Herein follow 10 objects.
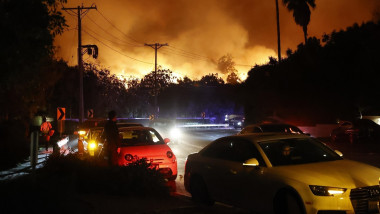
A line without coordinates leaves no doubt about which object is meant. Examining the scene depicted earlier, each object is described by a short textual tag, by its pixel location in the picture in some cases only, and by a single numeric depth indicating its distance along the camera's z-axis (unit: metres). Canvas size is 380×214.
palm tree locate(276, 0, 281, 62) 41.66
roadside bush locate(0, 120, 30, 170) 17.73
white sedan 6.66
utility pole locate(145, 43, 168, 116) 62.81
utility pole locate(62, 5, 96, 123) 36.63
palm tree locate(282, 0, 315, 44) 46.09
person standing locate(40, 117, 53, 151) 23.78
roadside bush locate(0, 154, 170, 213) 7.65
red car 12.45
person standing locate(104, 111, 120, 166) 11.80
